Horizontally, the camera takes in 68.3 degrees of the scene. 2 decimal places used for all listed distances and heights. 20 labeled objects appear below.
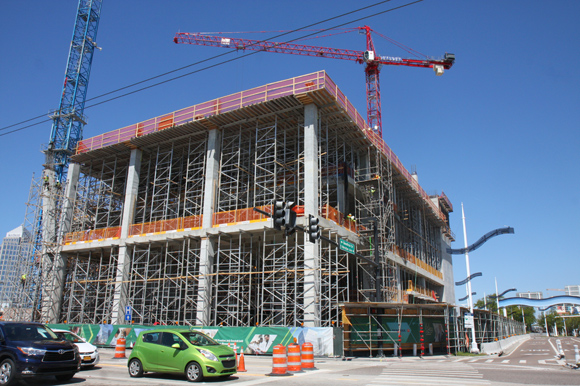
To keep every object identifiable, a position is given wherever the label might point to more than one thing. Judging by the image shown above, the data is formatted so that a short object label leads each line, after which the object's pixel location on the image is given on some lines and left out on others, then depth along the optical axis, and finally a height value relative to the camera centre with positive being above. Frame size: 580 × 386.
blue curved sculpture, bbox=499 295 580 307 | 82.64 +2.68
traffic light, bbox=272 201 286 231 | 14.22 +3.03
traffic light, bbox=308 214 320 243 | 16.34 +2.96
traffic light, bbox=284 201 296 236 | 14.61 +3.03
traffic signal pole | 23.06 +2.51
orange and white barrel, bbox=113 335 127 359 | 19.08 -1.96
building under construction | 28.50 +8.02
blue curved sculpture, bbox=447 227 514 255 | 64.94 +11.75
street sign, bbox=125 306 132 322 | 29.14 -0.53
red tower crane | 53.47 +32.55
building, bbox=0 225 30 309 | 42.19 +3.55
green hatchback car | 11.91 -1.37
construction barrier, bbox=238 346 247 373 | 14.53 -1.94
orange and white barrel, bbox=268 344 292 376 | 13.20 -1.66
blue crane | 48.47 +23.00
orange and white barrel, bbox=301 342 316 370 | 15.59 -1.71
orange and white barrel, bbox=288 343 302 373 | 14.47 -1.70
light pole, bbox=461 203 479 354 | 28.55 +1.68
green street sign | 21.14 +3.13
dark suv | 10.50 -1.27
